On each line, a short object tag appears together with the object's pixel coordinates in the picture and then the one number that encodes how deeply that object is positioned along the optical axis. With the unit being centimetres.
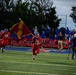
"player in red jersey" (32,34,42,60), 2488
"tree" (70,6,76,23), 7165
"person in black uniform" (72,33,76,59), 2653
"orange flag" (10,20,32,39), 2700
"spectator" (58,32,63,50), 4042
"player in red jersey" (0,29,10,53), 3323
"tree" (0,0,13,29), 6300
